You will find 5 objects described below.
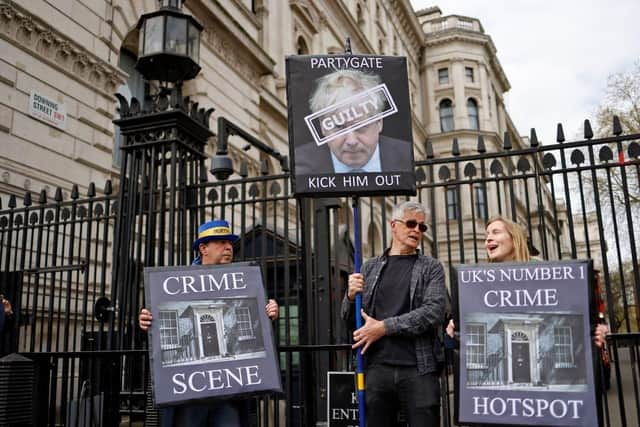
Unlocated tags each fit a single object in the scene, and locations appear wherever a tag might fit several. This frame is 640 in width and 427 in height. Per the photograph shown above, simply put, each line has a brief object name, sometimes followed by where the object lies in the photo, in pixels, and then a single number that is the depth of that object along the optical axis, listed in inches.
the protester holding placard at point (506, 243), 154.4
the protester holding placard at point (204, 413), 155.7
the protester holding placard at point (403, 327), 144.9
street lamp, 243.3
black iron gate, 200.7
